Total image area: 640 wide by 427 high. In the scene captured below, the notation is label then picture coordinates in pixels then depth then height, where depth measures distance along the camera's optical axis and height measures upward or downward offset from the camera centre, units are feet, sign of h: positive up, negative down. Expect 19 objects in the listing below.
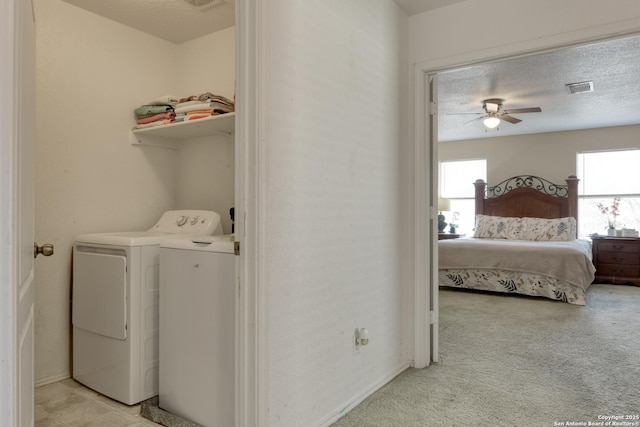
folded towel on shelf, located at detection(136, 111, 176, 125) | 9.29 +2.12
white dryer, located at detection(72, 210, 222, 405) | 7.39 -1.89
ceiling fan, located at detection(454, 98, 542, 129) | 15.84 +3.83
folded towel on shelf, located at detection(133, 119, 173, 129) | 9.29 +1.99
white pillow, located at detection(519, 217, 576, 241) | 19.77 -0.85
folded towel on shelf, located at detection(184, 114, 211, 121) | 8.63 +1.97
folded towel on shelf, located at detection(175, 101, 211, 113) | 8.64 +2.20
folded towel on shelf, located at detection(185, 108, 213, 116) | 8.59 +2.06
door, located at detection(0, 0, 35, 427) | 2.97 -0.02
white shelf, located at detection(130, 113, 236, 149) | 8.57 +1.84
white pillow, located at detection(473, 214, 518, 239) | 21.20 -0.81
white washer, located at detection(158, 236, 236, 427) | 6.22 -1.86
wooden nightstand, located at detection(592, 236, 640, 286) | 19.20 -2.21
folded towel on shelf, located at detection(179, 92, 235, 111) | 8.64 +2.34
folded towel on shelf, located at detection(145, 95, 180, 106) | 9.34 +2.47
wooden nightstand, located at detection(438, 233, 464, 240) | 23.29 -1.37
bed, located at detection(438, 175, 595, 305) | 15.62 -1.42
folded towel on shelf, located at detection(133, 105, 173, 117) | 9.41 +2.32
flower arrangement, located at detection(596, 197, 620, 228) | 20.86 +0.03
